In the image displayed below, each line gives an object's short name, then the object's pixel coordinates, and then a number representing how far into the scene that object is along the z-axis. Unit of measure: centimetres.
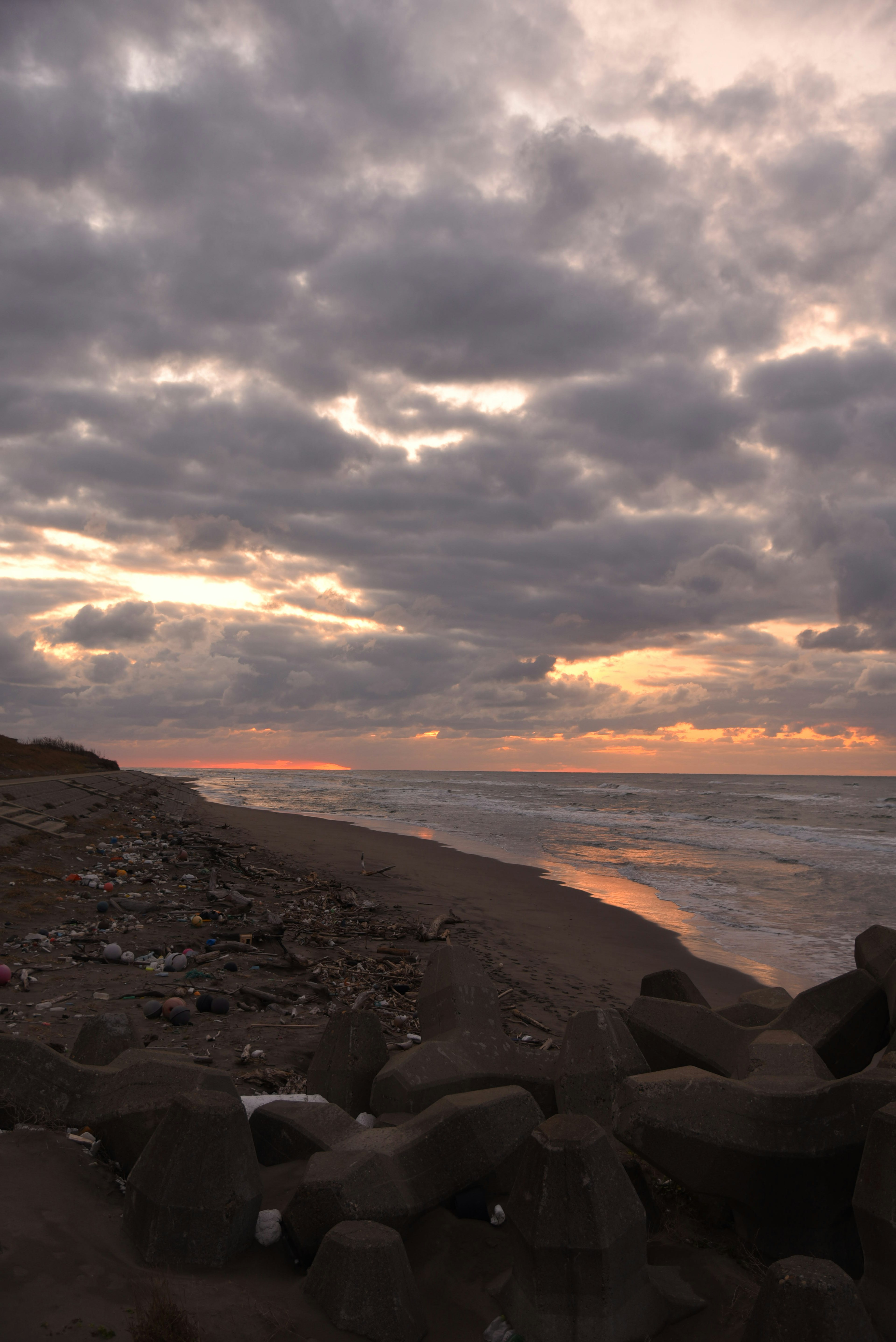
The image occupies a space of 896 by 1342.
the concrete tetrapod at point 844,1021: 430
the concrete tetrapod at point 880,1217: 238
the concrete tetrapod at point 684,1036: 399
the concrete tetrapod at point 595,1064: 349
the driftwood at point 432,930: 948
